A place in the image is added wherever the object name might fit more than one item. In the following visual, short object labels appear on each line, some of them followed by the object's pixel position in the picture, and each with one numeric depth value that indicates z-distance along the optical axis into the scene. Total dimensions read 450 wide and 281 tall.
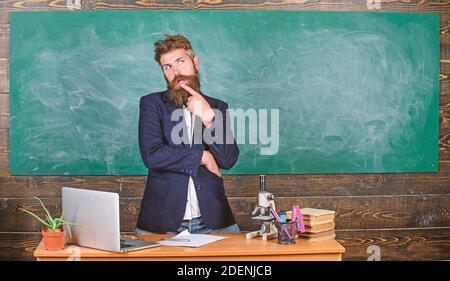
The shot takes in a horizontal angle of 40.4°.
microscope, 3.08
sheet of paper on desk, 2.91
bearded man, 3.76
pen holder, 2.92
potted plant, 2.79
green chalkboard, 3.76
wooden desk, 2.73
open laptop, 2.70
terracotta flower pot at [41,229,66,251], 2.79
